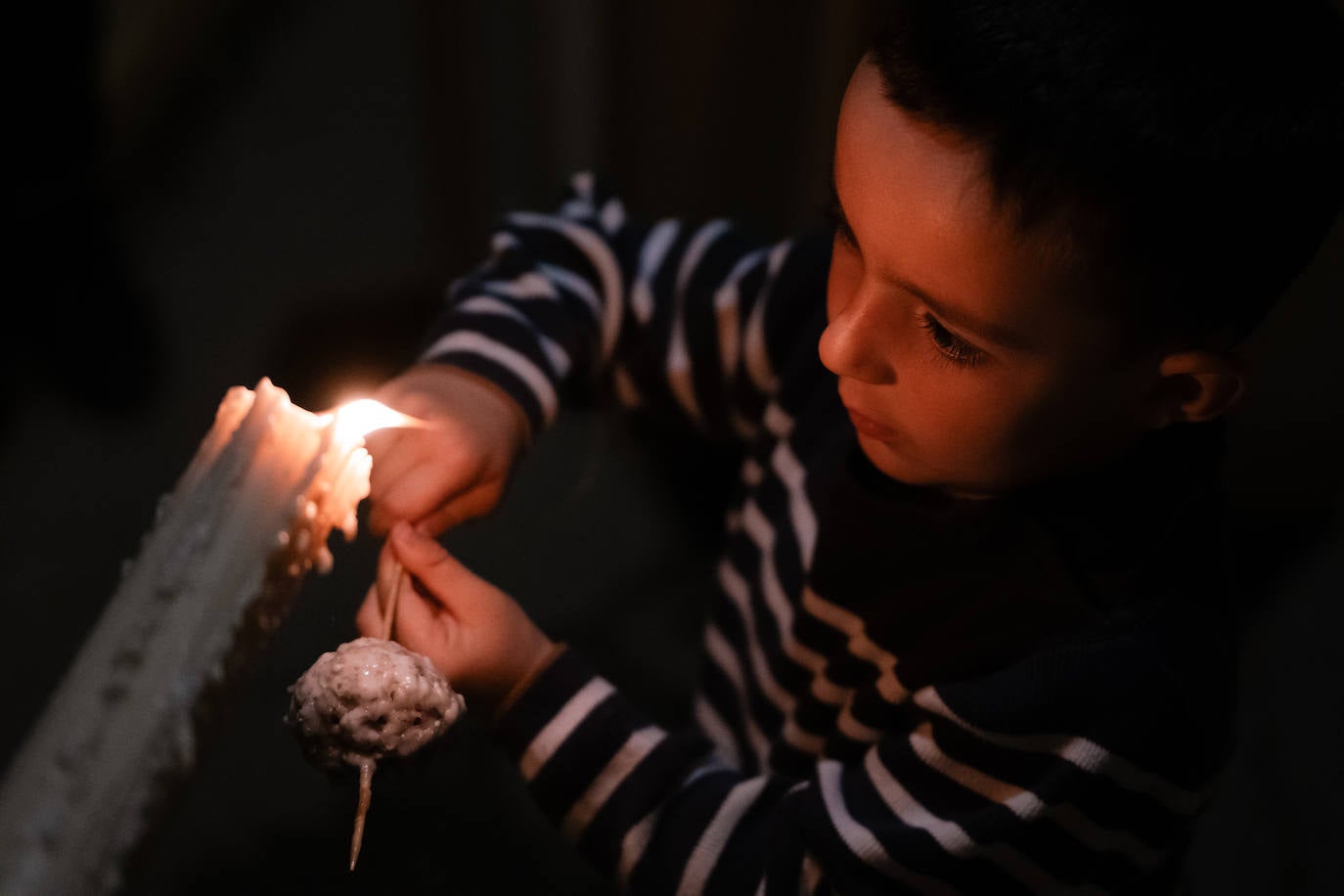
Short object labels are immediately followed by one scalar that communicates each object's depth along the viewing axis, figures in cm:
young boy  50
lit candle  42
